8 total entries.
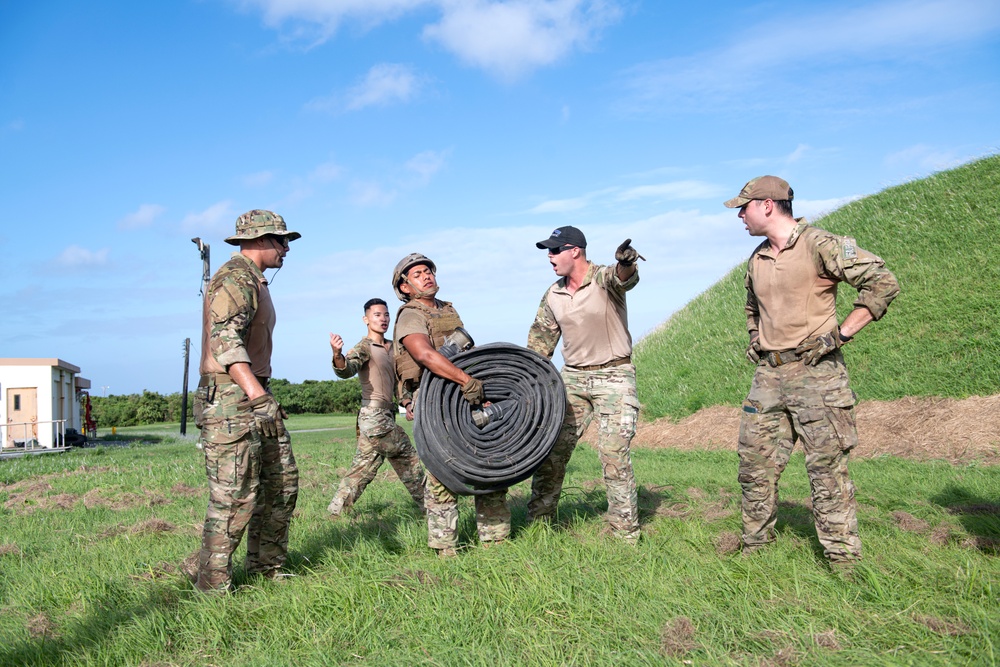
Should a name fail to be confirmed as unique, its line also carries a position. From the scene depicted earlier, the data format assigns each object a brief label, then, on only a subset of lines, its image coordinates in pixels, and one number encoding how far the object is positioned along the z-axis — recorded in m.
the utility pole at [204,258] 28.43
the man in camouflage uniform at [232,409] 4.87
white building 29.95
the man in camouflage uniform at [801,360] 4.88
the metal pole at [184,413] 35.22
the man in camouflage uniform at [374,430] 7.90
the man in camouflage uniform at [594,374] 5.90
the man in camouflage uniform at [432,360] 5.59
